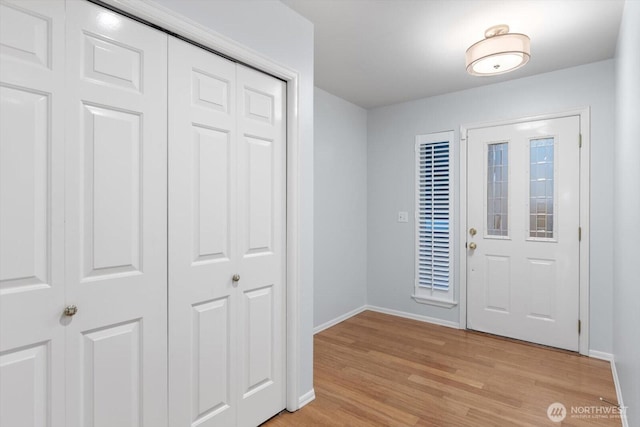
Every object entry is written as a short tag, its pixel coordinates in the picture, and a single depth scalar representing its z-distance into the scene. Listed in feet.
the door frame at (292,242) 6.98
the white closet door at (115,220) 4.19
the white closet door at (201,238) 5.23
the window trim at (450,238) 12.19
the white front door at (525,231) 10.03
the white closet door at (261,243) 6.23
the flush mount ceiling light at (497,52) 7.30
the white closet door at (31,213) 3.69
